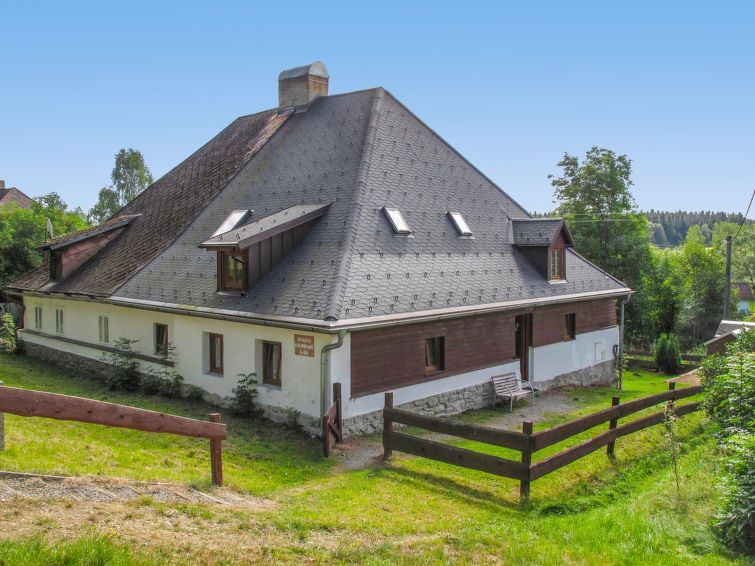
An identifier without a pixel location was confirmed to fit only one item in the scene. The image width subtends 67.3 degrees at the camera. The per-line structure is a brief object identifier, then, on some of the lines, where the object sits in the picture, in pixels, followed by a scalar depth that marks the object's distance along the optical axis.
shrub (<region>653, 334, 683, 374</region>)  28.06
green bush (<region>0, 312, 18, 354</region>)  19.84
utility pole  33.52
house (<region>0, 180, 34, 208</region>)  52.62
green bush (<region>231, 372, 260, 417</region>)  12.27
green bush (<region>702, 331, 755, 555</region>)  6.34
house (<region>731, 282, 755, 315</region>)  79.69
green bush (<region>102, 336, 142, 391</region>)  15.41
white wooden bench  14.36
